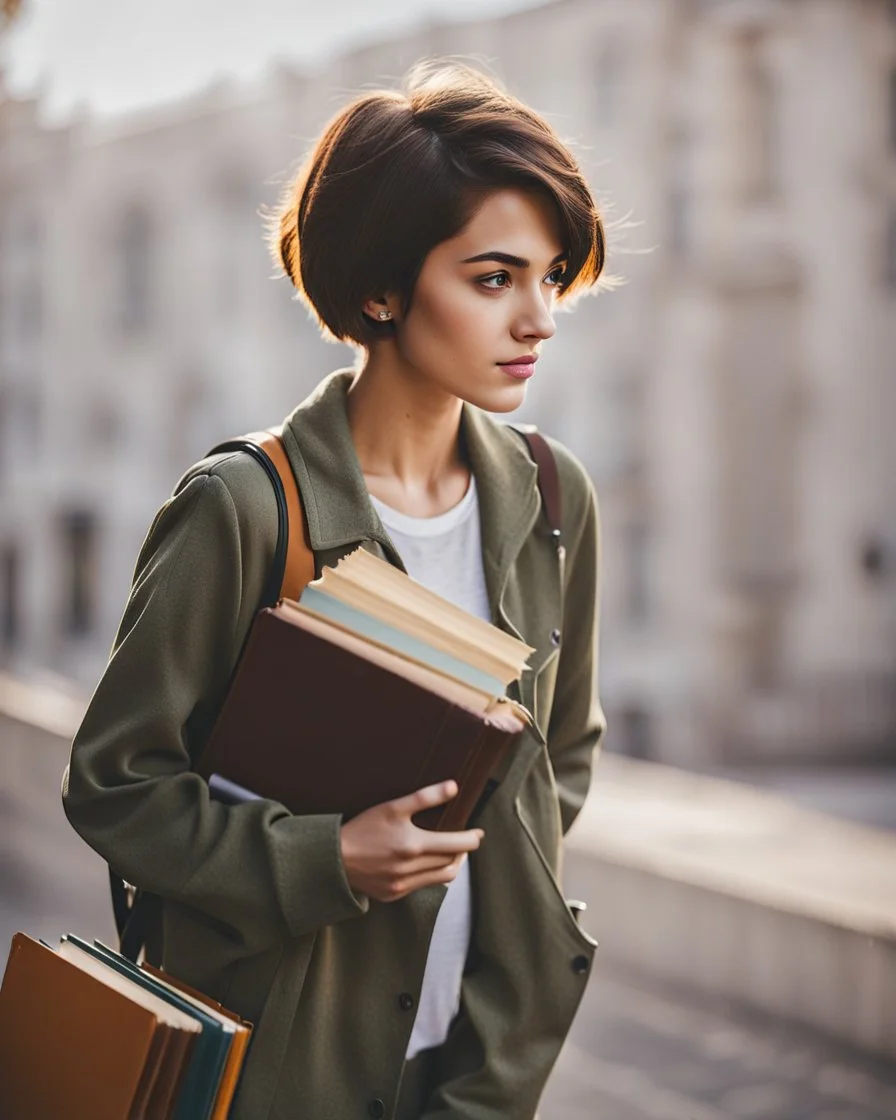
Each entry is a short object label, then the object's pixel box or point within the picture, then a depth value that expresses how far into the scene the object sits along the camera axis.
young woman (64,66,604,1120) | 1.71
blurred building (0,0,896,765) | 27.61
